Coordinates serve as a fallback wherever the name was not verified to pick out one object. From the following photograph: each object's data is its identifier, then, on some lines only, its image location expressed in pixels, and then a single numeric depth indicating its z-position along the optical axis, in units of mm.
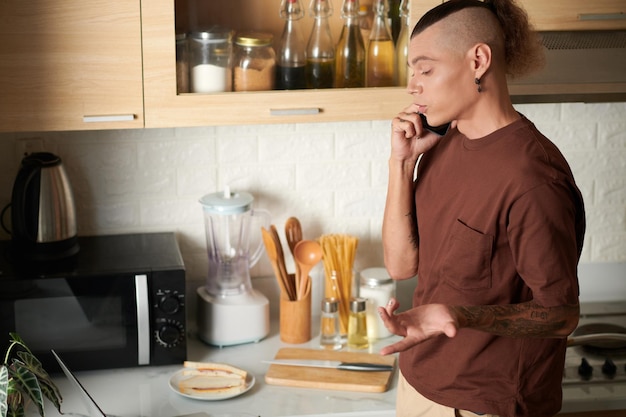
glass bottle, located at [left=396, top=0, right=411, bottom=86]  2252
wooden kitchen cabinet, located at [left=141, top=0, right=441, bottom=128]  2137
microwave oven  2188
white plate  2154
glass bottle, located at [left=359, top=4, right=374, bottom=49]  2270
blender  2445
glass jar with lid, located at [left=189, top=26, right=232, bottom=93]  2201
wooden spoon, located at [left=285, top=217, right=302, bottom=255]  2553
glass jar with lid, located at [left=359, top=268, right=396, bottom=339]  2521
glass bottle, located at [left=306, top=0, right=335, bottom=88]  2262
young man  1630
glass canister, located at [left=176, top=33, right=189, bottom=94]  2168
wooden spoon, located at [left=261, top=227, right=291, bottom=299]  2498
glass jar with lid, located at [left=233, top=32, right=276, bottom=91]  2229
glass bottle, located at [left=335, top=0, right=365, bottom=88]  2268
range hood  2205
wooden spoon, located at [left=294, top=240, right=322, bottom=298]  2516
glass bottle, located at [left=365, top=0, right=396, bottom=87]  2271
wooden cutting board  2209
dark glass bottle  2248
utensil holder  2494
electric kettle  2254
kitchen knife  2279
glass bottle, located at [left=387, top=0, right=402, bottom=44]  2268
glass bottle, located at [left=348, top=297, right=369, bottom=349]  2455
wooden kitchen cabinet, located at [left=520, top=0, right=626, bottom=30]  2213
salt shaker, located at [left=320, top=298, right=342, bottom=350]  2457
